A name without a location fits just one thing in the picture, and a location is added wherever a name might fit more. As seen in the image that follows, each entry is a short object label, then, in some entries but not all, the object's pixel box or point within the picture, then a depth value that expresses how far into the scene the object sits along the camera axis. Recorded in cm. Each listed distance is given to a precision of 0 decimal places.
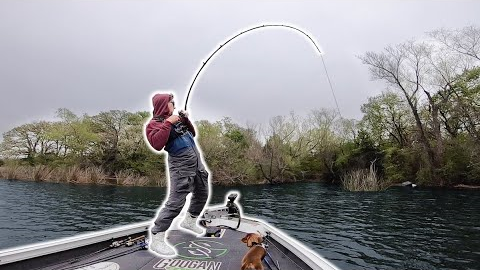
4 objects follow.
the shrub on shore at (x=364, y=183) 2950
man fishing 321
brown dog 277
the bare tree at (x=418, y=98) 3528
